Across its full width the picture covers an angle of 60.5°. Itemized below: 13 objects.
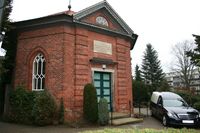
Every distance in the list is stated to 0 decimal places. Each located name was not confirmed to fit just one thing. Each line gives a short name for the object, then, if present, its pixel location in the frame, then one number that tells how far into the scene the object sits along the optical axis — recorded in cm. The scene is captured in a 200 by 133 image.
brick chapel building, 980
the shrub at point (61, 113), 924
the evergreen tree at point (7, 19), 853
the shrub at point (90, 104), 916
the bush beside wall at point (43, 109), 876
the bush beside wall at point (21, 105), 954
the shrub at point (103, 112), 908
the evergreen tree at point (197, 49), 2094
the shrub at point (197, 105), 1254
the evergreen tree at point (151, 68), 3443
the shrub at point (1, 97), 1150
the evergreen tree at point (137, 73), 3386
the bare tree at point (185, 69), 3325
